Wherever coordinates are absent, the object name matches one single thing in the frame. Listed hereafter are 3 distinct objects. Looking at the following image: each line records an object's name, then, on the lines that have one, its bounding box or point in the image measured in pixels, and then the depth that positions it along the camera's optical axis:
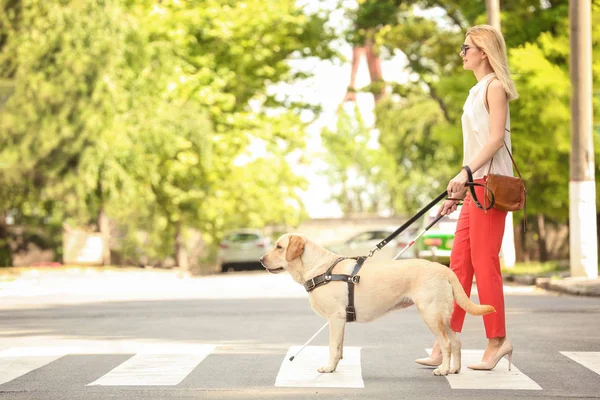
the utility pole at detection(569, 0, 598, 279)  21.70
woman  8.80
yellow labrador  8.55
